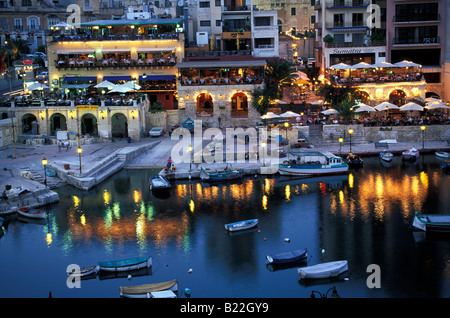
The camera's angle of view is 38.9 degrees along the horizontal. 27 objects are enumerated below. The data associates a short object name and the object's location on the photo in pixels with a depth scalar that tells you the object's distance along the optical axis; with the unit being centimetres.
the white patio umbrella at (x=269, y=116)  6352
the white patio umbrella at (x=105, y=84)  6812
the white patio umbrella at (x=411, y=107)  6456
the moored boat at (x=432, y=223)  4056
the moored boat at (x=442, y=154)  5958
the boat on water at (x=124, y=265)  3519
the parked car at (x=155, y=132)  6575
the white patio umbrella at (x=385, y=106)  6508
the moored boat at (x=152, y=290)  3155
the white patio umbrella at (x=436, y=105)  6581
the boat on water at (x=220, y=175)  5391
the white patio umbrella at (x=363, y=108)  6438
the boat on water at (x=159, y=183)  5094
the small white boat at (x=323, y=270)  3381
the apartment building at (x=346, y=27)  7588
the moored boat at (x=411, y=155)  5938
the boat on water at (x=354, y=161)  5762
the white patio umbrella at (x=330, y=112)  6433
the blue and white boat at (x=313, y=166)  5553
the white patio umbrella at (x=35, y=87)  6894
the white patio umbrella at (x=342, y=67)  6994
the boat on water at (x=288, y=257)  3581
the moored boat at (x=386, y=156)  5916
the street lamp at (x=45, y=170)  5050
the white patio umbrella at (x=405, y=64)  6975
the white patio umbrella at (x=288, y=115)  6303
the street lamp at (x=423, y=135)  6261
